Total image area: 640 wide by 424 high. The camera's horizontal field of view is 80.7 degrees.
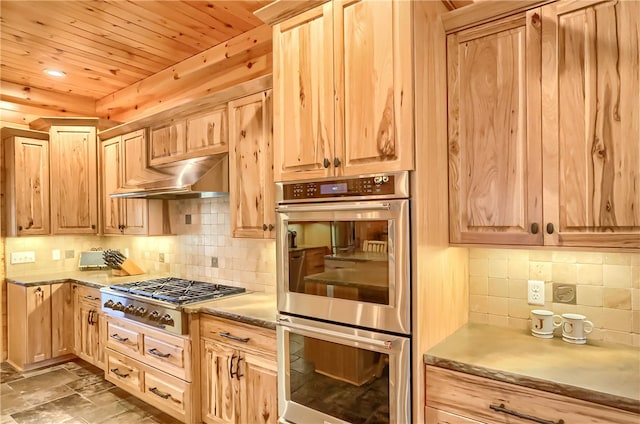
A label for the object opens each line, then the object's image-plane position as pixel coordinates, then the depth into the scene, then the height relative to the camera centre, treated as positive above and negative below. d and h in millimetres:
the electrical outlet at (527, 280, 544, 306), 1889 -424
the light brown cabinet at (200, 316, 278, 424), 2148 -962
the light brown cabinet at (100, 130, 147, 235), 3527 +382
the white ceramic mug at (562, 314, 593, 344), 1723 -558
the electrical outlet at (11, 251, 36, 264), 3977 -407
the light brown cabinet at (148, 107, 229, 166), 2785 +628
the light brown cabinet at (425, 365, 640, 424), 1296 -732
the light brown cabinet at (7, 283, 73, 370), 3652 -1056
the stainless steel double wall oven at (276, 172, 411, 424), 1616 -414
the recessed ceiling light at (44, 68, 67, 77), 3637 +1435
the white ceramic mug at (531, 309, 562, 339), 1805 -555
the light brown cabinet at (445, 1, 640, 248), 1461 +347
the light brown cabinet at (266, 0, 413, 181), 1629 +584
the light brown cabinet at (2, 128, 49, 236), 3779 +384
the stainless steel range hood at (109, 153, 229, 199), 2637 +268
